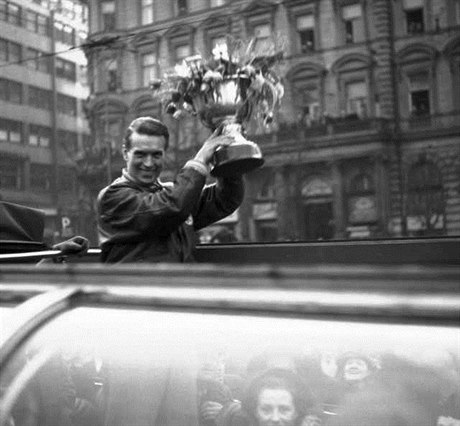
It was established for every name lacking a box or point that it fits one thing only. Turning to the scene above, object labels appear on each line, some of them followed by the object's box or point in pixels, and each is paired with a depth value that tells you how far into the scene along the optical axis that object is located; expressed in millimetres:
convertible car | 984
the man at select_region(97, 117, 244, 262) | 2186
